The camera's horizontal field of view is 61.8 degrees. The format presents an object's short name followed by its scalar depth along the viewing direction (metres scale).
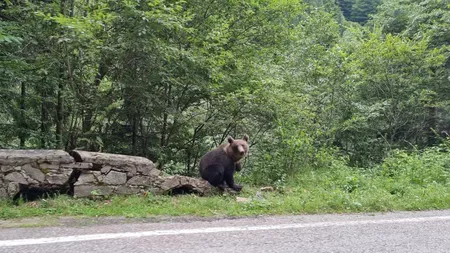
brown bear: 6.95
